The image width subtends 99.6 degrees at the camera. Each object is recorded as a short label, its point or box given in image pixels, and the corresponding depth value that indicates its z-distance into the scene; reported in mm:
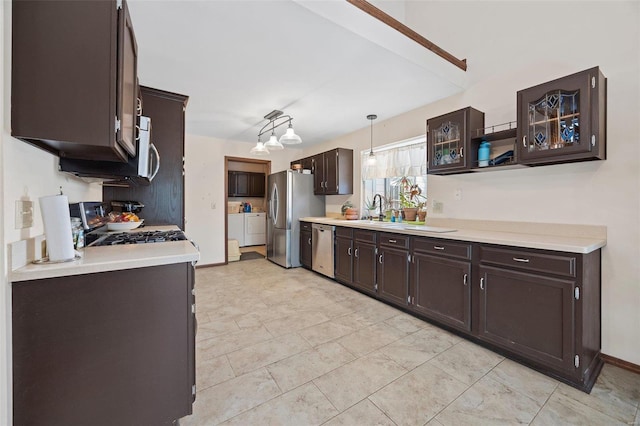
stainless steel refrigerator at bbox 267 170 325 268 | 4719
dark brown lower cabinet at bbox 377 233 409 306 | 2805
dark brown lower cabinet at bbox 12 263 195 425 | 1049
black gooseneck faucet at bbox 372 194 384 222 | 3924
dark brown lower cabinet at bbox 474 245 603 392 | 1711
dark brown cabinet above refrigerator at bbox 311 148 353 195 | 4449
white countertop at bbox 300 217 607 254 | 1814
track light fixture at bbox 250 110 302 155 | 3186
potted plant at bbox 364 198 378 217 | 4227
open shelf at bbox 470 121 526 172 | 2367
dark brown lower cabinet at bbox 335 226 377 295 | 3259
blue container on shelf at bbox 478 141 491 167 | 2514
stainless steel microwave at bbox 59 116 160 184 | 1687
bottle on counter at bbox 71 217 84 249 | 1435
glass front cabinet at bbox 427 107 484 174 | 2564
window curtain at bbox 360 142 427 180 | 3524
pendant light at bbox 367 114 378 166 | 3751
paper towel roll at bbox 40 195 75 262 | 1128
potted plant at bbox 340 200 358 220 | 4349
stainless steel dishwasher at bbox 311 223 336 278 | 3998
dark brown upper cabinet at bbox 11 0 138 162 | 1039
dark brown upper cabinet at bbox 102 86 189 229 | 2646
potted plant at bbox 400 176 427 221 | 3566
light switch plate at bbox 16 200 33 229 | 1078
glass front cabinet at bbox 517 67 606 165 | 1839
